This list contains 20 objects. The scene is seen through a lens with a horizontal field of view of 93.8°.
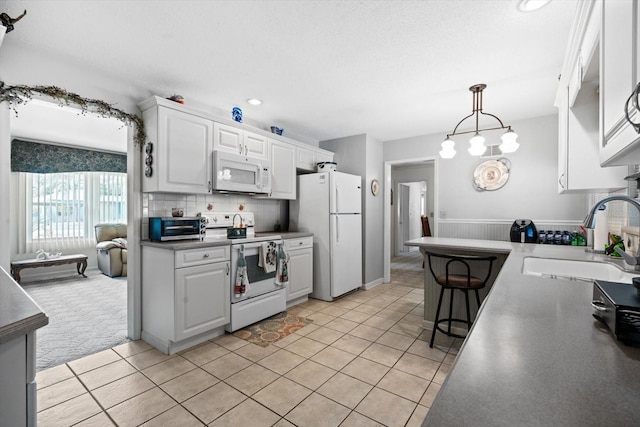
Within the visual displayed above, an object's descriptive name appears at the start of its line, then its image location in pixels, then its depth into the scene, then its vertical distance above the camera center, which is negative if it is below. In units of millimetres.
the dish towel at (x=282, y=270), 3385 -648
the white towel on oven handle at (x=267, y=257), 3172 -475
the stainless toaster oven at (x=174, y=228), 2721 -146
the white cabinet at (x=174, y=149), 2680 +598
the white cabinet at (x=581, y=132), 1582 +472
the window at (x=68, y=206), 5289 +132
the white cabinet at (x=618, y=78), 668 +342
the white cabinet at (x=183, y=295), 2523 -738
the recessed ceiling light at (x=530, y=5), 1727 +1216
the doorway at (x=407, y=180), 7379 +801
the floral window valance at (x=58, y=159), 5066 +1010
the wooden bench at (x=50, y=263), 4543 -795
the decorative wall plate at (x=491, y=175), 4094 +527
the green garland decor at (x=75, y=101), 2137 +882
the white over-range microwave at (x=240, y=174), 3090 +434
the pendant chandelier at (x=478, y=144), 2672 +630
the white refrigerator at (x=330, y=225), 3982 -170
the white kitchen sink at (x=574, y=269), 1645 -347
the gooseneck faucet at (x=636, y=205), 1174 -38
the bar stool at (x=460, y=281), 2443 -584
